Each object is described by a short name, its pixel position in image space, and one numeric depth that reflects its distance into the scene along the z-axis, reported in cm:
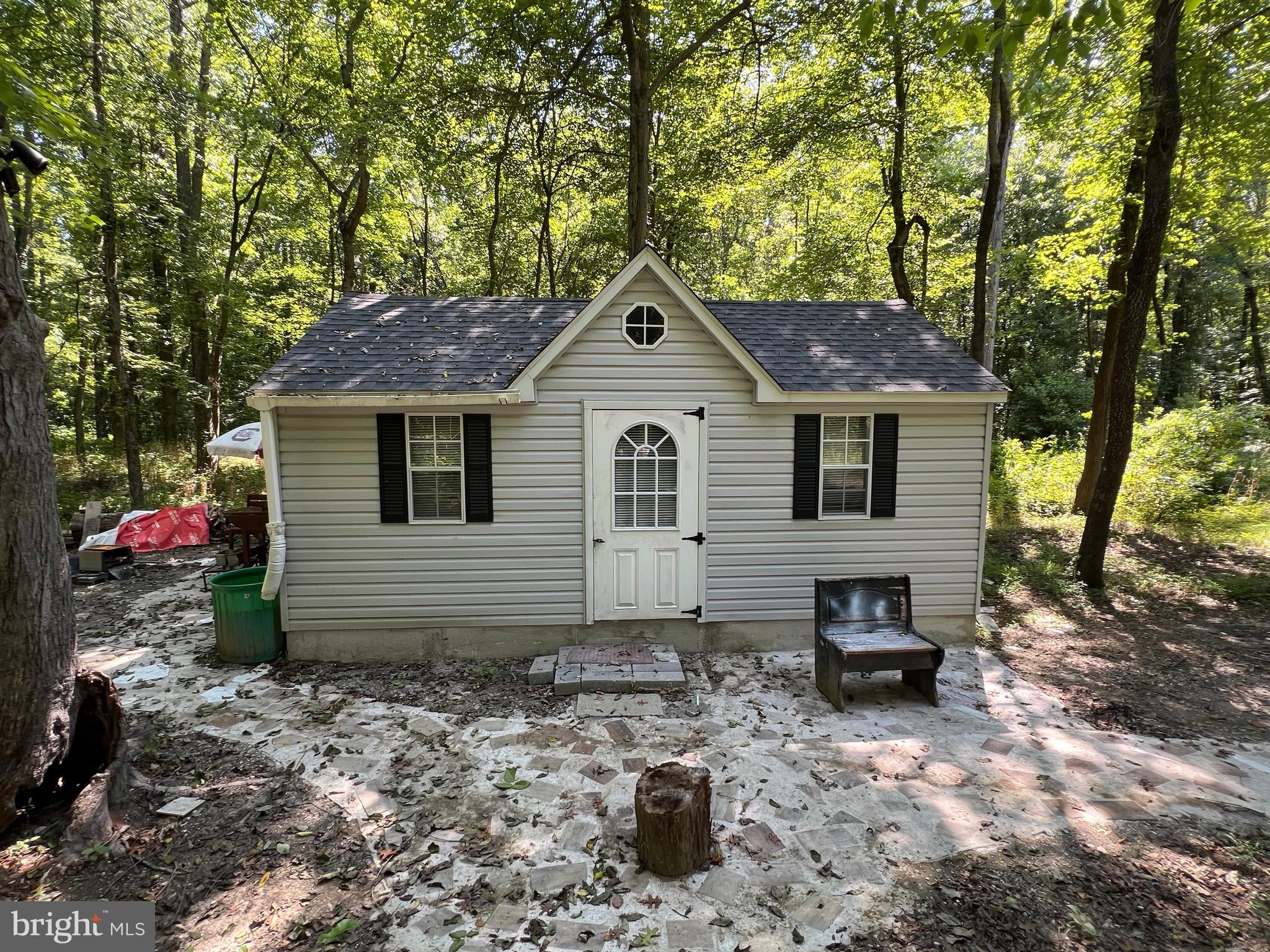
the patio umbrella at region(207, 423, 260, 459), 1037
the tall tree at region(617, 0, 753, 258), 1100
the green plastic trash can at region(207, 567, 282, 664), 650
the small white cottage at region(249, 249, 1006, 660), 663
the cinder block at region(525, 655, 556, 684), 619
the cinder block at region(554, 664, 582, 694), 593
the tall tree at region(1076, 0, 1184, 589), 788
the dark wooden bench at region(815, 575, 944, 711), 569
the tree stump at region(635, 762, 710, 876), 346
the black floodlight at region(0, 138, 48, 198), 402
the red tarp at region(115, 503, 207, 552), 1107
